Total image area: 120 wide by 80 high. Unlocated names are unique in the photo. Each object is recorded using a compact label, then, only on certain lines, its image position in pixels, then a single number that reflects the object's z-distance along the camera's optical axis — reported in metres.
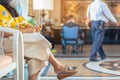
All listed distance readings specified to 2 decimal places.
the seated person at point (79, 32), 8.09
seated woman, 2.87
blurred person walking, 5.94
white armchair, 2.44
